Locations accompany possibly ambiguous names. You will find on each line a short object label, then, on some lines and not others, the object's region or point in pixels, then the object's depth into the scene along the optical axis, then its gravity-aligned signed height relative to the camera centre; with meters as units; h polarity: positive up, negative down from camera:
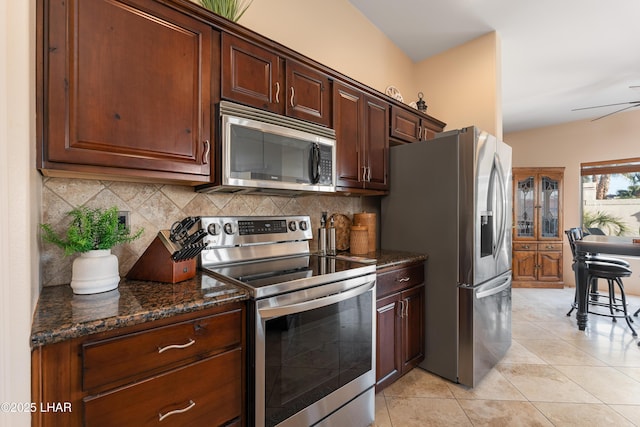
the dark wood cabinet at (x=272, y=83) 1.54 +0.73
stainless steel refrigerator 2.11 -0.17
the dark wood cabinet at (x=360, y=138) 2.13 +0.56
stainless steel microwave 1.49 +0.33
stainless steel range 1.27 -0.53
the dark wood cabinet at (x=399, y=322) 1.95 -0.75
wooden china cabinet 5.14 -0.29
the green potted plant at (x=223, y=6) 1.61 +1.09
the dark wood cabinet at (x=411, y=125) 2.58 +0.79
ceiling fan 4.23 +1.53
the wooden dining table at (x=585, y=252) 3.02 -0.39
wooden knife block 1.34 -0.24
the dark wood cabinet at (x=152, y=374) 0.85 -0.52
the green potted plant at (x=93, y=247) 1.13 -0.13
